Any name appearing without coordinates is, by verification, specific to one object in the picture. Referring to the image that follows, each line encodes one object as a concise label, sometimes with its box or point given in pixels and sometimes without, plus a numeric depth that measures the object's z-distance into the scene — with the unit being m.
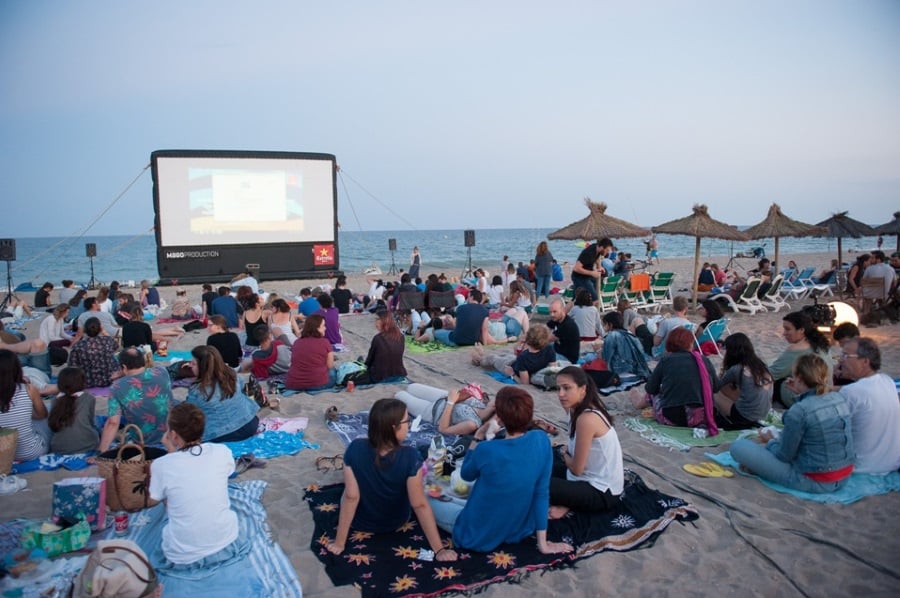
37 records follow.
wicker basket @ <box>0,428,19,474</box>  3.84
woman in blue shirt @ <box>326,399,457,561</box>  2.90
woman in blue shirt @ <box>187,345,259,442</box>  4.36
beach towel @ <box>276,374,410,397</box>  6.13
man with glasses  3.64
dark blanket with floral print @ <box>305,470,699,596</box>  2.81
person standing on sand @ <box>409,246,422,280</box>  16.81
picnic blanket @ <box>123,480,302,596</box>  2.75
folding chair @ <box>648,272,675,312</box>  11.62
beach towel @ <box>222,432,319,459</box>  4.52
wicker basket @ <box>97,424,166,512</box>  3.43
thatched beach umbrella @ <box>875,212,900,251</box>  13.62
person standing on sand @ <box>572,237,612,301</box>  9.46
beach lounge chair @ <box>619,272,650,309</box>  11.41
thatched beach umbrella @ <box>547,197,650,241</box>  12.19
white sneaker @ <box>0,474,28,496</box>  3.79
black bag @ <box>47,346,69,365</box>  7.30
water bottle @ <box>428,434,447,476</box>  3.97
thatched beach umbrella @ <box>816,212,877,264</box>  12.90
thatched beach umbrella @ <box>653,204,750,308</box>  11.05
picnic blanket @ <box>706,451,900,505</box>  3.61
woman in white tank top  3.22
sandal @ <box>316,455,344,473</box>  4.25
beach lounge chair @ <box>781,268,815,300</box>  12.22
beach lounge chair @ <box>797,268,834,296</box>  12.36
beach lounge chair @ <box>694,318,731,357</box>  7.06
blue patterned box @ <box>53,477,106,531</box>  3.21
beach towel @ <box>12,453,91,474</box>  4.16
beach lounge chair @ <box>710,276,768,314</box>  10.75
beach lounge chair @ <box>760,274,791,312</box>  11.16
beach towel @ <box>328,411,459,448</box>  4.67
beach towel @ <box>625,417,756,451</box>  4.58
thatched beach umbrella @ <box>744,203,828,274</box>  12.34
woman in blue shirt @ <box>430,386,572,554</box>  2.90
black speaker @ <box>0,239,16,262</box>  12.56
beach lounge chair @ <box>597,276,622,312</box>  11.09
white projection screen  14.15
